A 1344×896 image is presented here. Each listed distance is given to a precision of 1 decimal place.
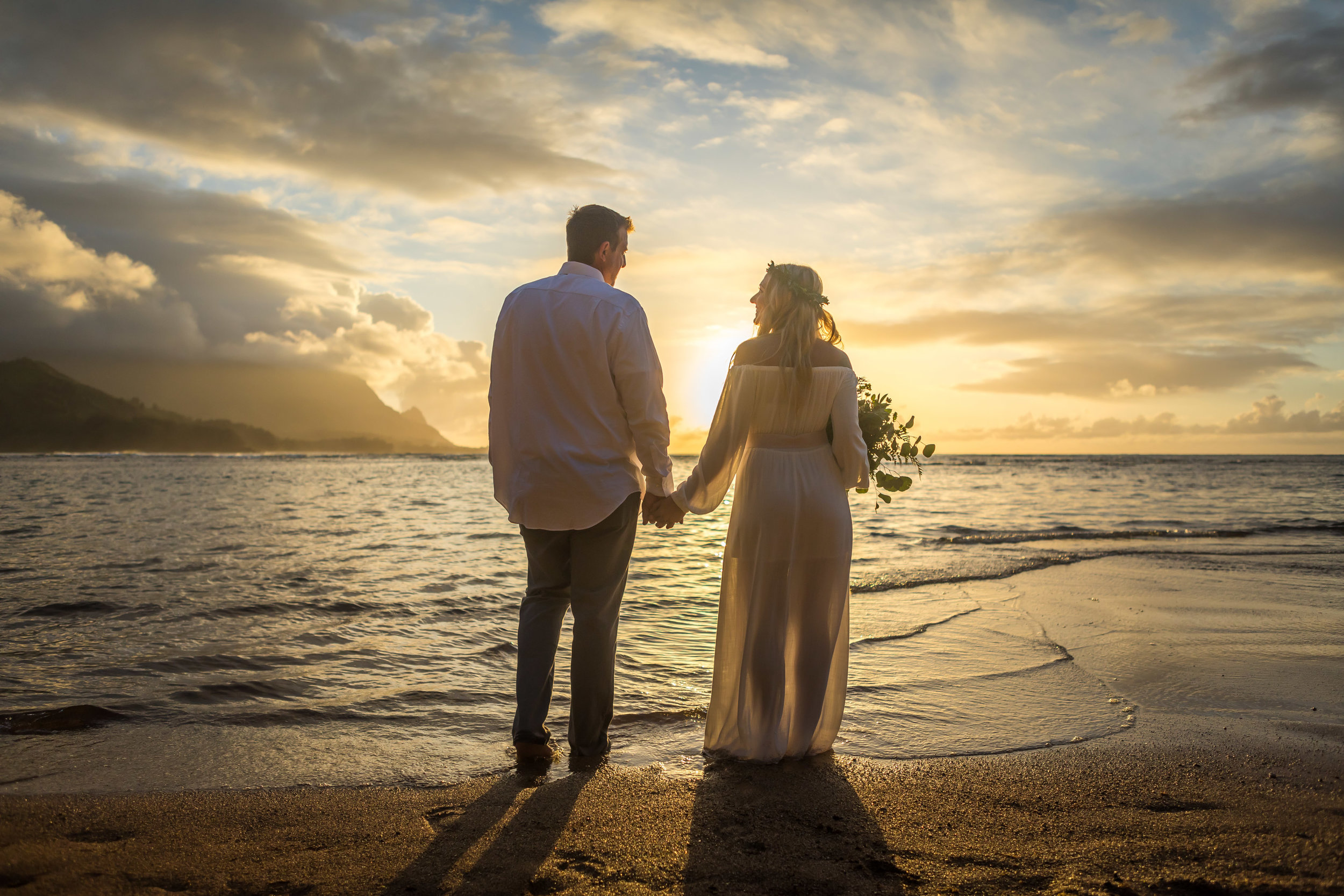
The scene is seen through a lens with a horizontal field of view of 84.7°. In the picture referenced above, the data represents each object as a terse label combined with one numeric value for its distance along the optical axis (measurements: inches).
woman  136.0
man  131.3
